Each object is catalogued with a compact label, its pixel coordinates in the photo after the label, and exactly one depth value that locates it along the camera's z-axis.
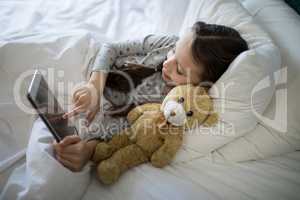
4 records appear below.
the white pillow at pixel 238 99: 0.70
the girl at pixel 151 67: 0.73
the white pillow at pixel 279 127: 0.74
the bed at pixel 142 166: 0.69
